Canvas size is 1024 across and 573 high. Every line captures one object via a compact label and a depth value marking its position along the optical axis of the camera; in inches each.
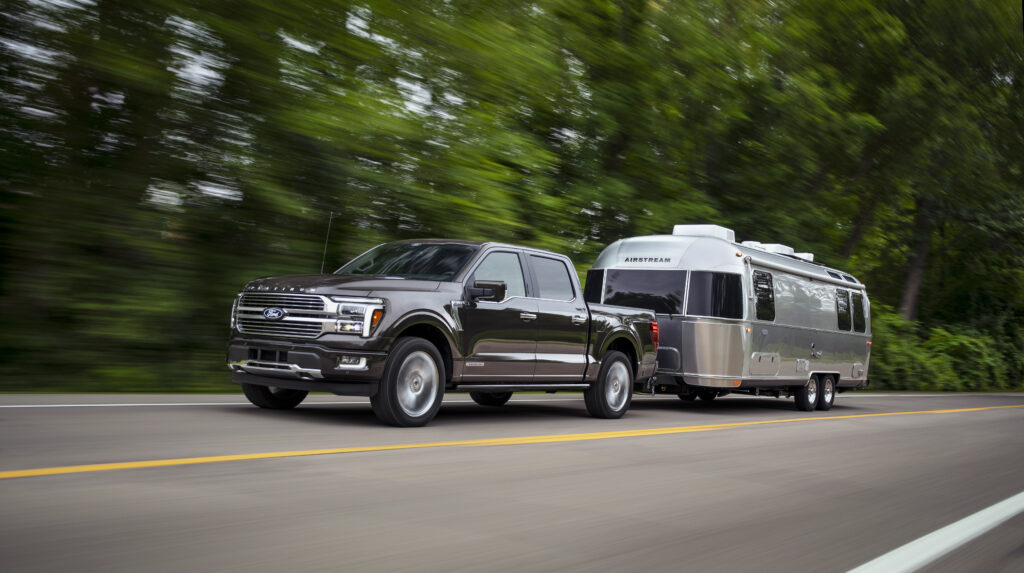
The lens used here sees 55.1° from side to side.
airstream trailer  562.3
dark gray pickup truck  343.6
